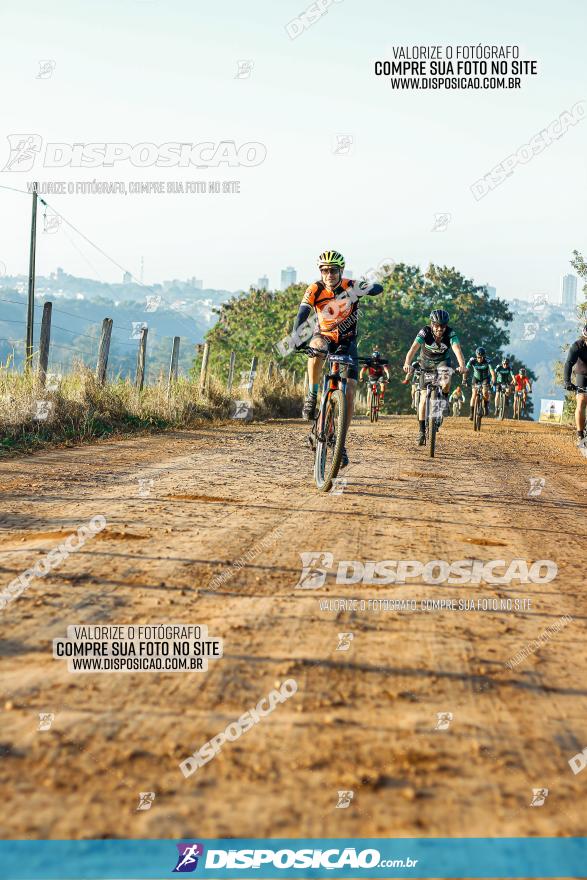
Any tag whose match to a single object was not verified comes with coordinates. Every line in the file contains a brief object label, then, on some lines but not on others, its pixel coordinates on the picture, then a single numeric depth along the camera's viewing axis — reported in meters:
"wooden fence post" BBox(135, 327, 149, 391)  19.67
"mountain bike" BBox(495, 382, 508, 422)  29.53
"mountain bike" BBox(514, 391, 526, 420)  34.31
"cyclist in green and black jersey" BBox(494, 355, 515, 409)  27.61
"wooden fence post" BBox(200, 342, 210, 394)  21.80
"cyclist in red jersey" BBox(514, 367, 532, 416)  34.07
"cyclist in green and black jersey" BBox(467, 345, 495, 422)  23.08
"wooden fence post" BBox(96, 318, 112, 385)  16.75
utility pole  21.95
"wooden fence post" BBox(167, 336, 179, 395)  20.62
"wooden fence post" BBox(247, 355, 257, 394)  25.61
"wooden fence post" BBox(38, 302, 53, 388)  15.16
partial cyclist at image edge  12.35
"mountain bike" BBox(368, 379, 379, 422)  25.92
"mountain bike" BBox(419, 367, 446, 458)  13.36
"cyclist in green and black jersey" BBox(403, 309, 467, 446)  13.73
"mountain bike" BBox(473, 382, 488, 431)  22.69
